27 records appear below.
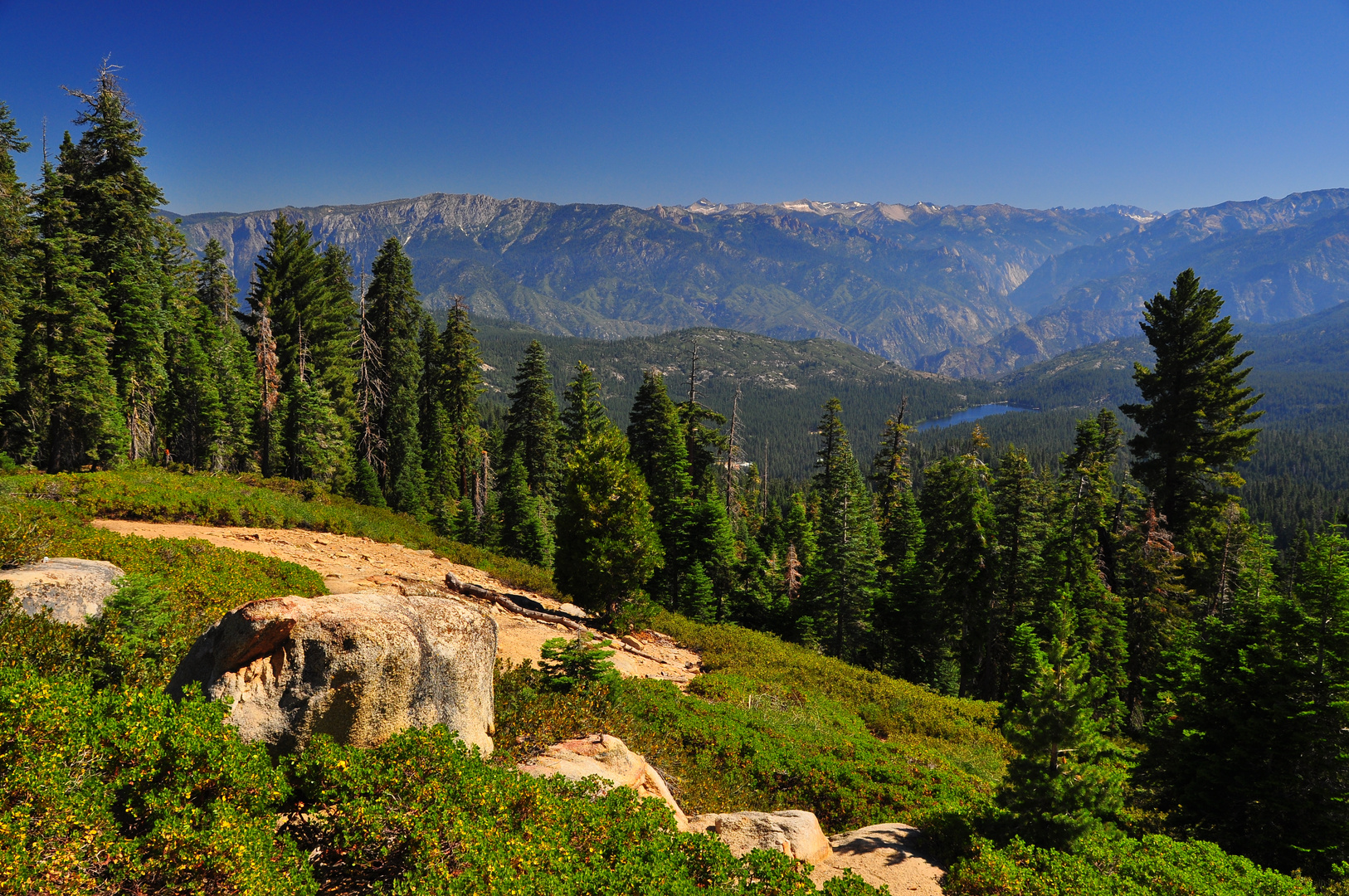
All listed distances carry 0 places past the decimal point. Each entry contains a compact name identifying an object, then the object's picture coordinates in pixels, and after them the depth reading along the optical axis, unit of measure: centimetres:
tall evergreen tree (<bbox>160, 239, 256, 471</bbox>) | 3316
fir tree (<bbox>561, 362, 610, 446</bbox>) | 4103
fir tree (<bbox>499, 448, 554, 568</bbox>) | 3641
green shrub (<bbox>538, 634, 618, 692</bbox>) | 1289
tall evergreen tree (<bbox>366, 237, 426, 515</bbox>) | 4125
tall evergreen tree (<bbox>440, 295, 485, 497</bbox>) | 4453
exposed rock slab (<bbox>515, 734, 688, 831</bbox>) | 927
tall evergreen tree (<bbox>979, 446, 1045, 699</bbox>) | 2778
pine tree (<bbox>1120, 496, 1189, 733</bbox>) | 2645
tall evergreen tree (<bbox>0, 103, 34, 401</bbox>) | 2327
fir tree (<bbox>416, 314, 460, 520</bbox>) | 4484
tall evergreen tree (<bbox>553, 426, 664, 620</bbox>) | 2134
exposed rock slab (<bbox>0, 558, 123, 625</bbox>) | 964
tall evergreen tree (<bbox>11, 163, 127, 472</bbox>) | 2359
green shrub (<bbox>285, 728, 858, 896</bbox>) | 584
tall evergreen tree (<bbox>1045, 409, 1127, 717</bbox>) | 2594
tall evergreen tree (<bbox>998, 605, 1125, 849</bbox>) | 959
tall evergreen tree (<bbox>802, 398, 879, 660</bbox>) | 3450
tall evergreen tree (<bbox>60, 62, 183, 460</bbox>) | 2592
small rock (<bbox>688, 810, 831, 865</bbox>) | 910
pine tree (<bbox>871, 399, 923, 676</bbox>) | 3678
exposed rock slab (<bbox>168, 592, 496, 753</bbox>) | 746
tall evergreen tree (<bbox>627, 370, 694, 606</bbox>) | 3684
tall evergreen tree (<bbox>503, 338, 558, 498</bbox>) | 4559
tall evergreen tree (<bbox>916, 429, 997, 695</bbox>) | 2897
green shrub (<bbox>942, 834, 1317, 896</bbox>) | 834
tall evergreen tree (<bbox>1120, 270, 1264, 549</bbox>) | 2805
